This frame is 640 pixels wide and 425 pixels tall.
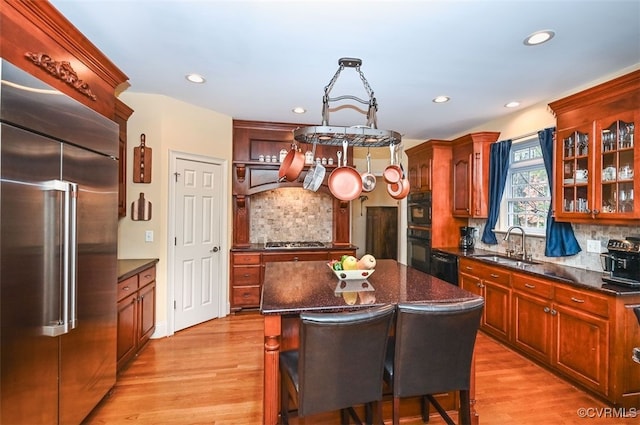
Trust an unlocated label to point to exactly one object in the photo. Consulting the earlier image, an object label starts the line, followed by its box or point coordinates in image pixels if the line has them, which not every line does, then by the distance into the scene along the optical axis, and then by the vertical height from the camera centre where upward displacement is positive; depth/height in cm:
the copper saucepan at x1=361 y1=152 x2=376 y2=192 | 266 +26
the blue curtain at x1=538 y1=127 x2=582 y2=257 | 307 -19
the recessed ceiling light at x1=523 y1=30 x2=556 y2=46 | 210 +118
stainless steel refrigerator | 136 -20
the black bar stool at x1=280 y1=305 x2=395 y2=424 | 143 -69
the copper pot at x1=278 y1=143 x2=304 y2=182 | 216 +33
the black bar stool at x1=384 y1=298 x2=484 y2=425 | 155 -68
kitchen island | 169 -50
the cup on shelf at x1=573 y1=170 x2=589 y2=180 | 274 +34
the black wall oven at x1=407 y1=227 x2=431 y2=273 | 453 -54
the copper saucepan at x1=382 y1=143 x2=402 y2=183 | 242 +30
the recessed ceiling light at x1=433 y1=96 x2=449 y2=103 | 337 +122
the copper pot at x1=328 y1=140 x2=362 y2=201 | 212 +20
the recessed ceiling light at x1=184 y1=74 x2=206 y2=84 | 289 +125
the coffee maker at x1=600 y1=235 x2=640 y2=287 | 228 -36
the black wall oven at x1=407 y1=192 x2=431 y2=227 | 458 +6
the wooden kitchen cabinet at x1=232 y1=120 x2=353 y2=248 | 438 +66
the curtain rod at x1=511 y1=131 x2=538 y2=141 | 355 +89
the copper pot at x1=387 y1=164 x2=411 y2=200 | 239 +18
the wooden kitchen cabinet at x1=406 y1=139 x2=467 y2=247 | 450 +24
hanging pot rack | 183 +47
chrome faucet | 362 -38
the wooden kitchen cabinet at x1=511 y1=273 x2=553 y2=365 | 272 -93
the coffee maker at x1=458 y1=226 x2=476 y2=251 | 445 -35
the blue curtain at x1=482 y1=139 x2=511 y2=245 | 385 +42
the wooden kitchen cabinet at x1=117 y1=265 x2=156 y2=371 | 261 -92
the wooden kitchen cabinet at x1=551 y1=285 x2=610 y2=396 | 225 -94
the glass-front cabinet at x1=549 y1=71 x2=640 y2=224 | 237 +48
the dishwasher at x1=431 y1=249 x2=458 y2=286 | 393 -68
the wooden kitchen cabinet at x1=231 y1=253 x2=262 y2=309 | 423 -90
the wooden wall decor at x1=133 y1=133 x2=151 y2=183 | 338 +52
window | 360 +26
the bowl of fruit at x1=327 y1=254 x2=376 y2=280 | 232 -41
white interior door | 366 -36
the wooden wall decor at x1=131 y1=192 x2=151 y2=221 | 336 +3
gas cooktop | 452 -47
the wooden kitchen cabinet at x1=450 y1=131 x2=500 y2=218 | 408 +52
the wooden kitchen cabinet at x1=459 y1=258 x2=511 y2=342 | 319 -84
